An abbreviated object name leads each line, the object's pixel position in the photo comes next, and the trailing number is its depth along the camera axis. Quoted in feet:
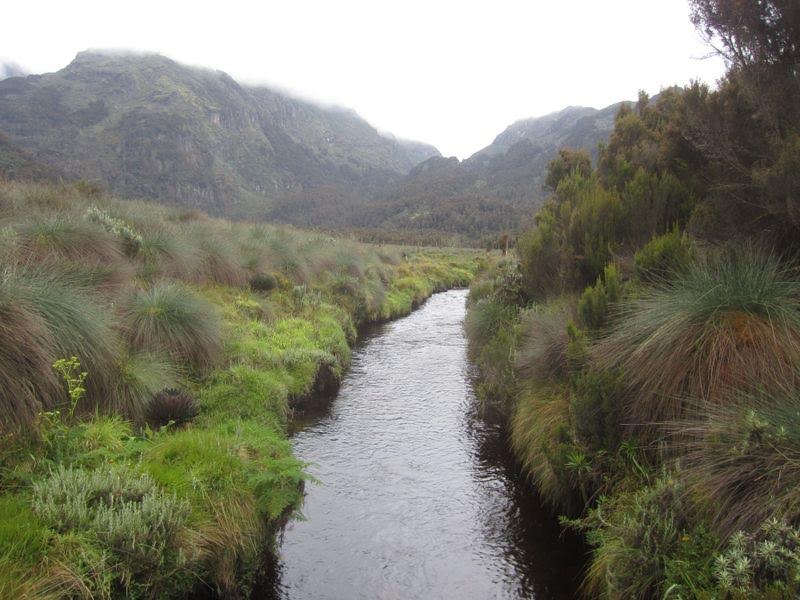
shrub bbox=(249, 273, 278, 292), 56.39
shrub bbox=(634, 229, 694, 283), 24.73
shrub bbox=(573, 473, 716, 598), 13.80
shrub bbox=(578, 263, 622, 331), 25.45
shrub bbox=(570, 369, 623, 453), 20.24
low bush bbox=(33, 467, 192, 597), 14.96
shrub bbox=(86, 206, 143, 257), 41.01
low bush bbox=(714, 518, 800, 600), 10.80
